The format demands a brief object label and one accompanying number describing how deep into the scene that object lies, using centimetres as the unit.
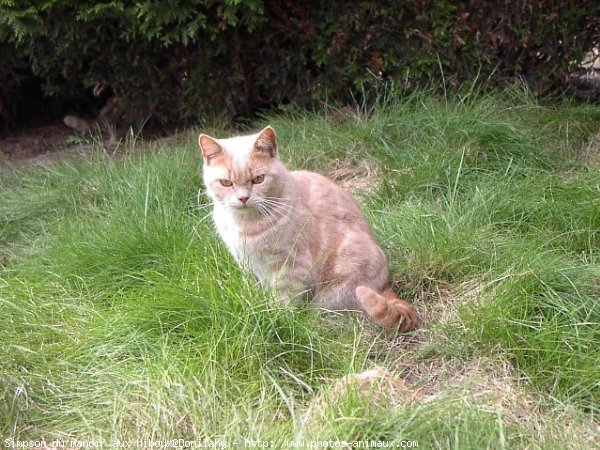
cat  259
